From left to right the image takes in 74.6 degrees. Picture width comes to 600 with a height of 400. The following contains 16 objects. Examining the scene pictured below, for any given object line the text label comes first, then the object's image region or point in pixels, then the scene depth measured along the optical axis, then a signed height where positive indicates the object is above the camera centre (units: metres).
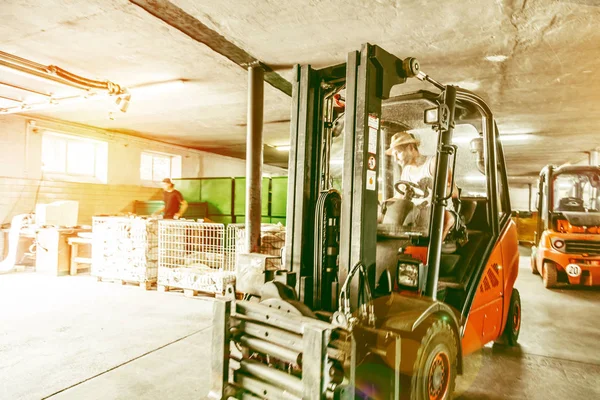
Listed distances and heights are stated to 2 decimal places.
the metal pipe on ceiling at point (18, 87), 8.06 +2.26
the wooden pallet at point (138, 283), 7.74 -1.76
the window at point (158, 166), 15.14 +1.26
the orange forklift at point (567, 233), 8.09 -0.54
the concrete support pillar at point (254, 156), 7.01 +0.82
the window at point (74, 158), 11.67 +1.20
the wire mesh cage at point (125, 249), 7.81 -1.07
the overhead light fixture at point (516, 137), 12.94 +2.33
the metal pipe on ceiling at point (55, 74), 6.00 +2.05
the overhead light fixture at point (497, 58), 6.34 +2.42
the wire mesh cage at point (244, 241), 7.18 -0.77
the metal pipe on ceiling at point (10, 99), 9.11 +2.23
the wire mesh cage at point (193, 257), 7.09 -1.11
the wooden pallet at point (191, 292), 7.20 -1.75
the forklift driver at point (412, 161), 3.66 +0.42
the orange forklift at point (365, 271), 2.34 -0.52
